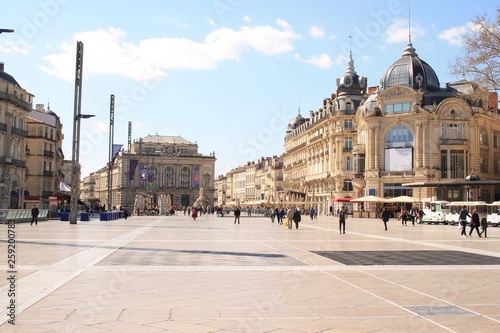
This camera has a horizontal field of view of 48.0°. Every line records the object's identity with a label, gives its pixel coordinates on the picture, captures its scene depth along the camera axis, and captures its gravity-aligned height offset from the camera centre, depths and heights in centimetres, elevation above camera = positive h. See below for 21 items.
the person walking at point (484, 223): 2777 -73
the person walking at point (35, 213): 3691 -59
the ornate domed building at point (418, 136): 6500 +854
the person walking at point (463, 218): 2769 -49
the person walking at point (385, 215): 3497 -48
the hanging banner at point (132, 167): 6074 +413
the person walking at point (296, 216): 3443 -59
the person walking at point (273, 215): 4694 -73
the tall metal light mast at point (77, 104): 3691 +662
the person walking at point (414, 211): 5235 -34
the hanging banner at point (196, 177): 13438 +684
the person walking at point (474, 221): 2762 -64
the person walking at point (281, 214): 4494 -61
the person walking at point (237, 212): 4515 -49
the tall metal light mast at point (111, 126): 5075 +737
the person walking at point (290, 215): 3531 -54
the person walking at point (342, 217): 2914 -55
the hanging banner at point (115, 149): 4859 +484
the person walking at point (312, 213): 5725 -65
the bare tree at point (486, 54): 2445 +677
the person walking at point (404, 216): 4403 -67
